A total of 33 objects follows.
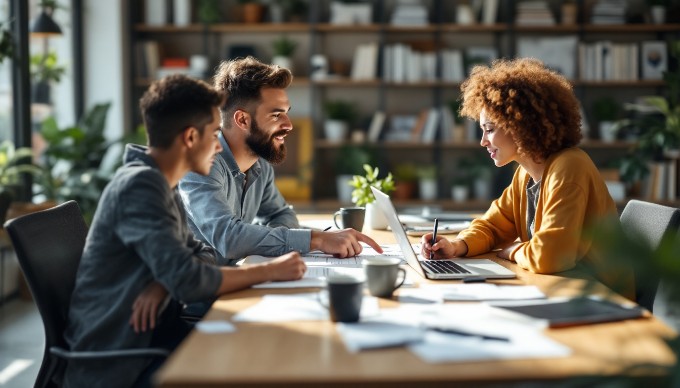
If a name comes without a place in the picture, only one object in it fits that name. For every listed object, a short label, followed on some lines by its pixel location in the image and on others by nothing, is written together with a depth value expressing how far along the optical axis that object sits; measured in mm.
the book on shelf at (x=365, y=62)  5934
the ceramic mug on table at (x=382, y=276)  1719
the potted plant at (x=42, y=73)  4914
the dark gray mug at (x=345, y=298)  1486
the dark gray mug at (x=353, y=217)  2676
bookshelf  5934
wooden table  1176
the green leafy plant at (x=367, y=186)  2928
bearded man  2270
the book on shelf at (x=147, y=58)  5977
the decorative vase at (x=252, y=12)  5926
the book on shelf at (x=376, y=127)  5977
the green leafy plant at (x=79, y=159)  4738
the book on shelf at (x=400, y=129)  6047
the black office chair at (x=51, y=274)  1734
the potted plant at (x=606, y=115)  5906
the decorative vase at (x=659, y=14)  5832
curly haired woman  2096
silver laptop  1986
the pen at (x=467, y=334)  1383
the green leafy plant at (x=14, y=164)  4320
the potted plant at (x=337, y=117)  5934
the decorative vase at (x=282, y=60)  5930
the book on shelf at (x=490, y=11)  5879
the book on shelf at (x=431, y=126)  5961
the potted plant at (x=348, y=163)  5898
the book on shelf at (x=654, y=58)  5902
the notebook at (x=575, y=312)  1483
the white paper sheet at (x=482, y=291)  1739
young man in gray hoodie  1680
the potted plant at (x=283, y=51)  5898
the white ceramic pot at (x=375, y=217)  2936
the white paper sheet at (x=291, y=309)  1546
